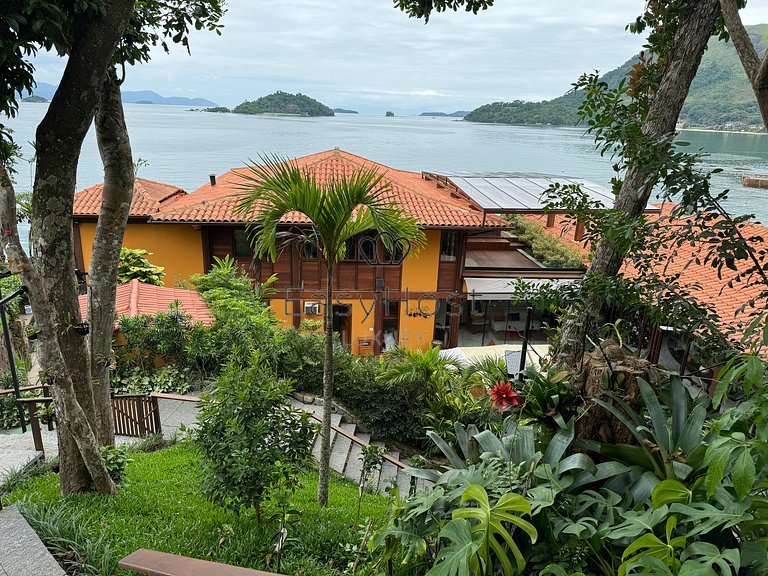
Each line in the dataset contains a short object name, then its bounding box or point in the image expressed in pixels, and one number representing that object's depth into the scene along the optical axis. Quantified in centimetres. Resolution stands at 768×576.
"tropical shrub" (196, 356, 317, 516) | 334
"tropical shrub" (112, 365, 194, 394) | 853
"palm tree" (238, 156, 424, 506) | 417
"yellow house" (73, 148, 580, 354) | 1338
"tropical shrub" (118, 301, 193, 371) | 888
